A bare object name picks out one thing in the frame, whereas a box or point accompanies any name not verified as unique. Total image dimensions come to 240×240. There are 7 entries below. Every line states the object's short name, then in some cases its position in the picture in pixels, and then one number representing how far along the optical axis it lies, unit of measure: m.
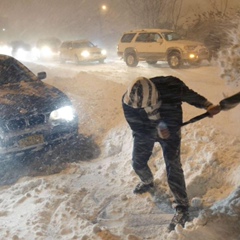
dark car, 4.61
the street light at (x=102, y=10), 38.44
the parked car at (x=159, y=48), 12.98
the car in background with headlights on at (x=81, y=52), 17.06
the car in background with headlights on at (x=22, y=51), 26.07
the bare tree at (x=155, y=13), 26.75
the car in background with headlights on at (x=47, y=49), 22.60
